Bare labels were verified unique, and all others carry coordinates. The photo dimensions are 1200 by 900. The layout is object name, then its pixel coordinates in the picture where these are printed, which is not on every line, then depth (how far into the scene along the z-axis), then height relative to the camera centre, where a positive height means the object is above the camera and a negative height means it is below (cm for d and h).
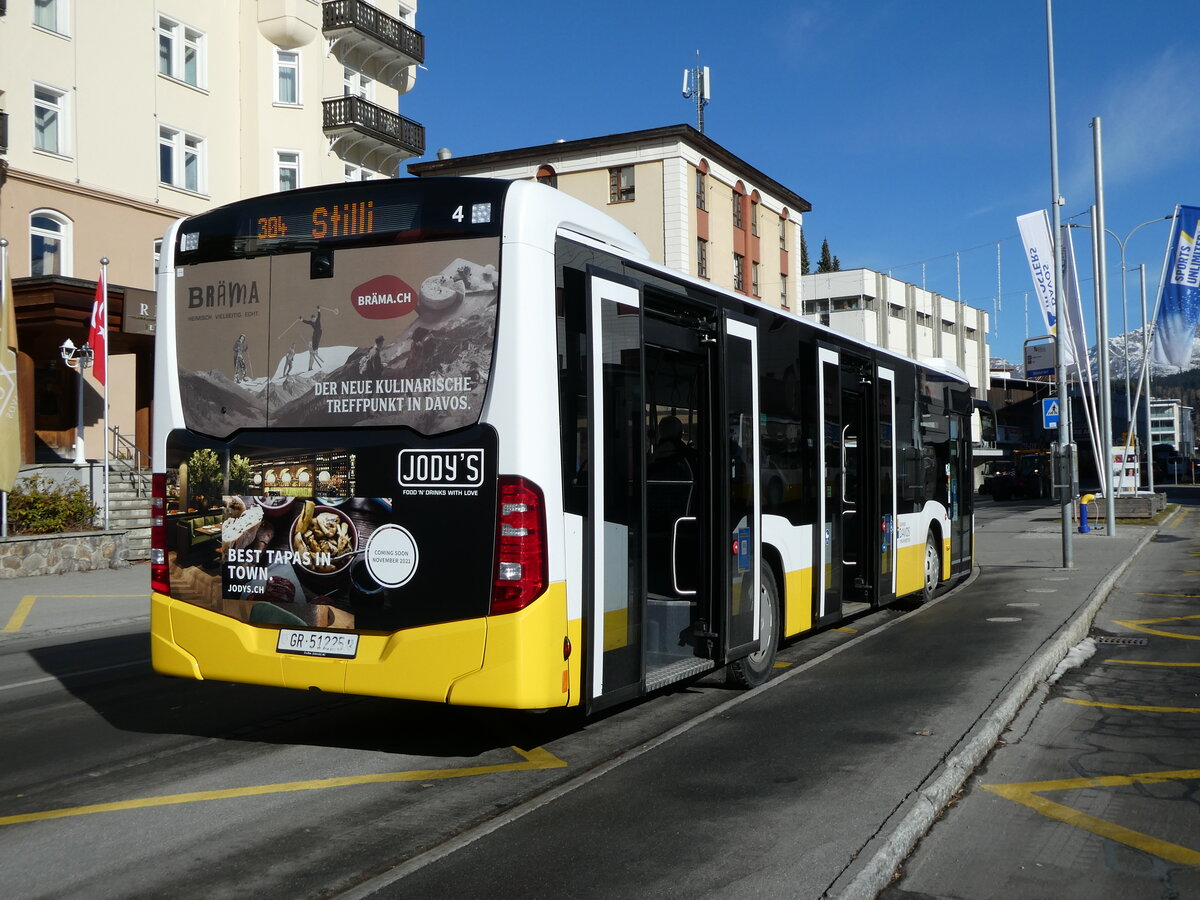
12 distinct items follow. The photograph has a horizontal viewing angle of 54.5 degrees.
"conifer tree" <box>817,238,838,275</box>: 11212 +2091
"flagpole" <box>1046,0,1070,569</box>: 2111 +439
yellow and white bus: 608 +20
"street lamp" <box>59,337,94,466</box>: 2572 +301
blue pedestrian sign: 2502 +130
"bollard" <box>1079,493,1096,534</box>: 2853 -115
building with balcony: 2630 +944
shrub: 2023 -30
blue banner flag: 3103 +471
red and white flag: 2203 +302
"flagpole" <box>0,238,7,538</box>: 1866 +311
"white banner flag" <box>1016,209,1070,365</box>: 2736 +512
